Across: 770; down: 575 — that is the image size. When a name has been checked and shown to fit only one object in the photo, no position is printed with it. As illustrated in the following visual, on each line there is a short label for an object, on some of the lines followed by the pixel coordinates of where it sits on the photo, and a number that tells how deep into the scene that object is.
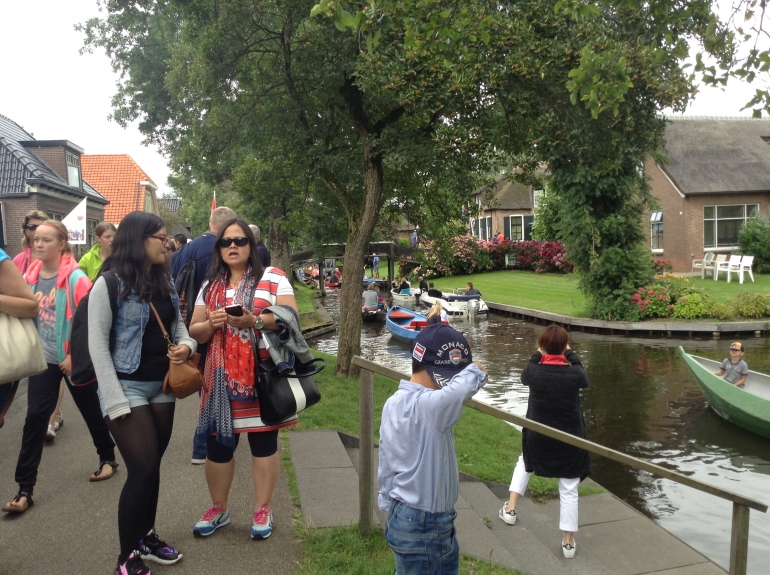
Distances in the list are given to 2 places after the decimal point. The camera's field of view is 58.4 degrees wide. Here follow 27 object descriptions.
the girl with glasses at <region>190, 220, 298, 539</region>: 3.94
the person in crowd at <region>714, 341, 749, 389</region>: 11.76
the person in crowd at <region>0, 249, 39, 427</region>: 3.57
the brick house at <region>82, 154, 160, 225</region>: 38.53
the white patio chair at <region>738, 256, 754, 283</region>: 28.31
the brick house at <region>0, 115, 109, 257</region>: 24.52
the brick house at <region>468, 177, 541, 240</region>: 50.03
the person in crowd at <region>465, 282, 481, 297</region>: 29.53
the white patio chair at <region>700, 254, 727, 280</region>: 30.03
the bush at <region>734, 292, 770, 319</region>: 21.84
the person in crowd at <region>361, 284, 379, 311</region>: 30.02
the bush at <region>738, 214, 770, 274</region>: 31.08
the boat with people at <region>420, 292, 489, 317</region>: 28.23
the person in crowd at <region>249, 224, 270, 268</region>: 5.75
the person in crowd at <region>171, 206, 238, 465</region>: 4.92
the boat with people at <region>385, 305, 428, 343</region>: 23.31
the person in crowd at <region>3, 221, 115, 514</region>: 4.58
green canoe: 10.84
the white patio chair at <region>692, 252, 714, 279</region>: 31.06
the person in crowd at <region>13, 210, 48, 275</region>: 5.33
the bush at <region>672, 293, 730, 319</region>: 22.02
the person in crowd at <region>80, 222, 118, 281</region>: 6.50
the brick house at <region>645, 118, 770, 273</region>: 33.22
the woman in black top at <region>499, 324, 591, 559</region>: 5.64
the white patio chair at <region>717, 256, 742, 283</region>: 29.03
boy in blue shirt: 2.93
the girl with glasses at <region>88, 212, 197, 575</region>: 3.54
